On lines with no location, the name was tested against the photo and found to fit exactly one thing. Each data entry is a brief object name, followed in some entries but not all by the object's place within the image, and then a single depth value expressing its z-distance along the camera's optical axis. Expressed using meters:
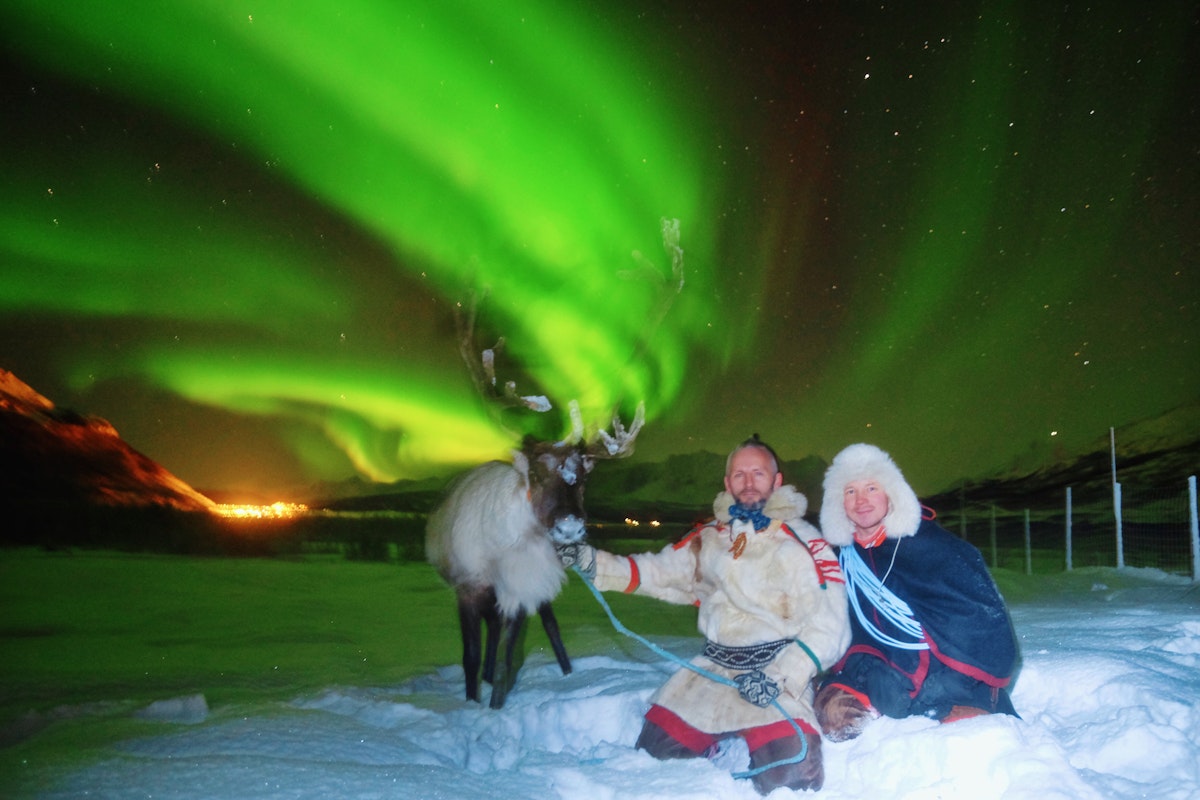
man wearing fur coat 2.96
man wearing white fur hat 2.96
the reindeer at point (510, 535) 4.59
